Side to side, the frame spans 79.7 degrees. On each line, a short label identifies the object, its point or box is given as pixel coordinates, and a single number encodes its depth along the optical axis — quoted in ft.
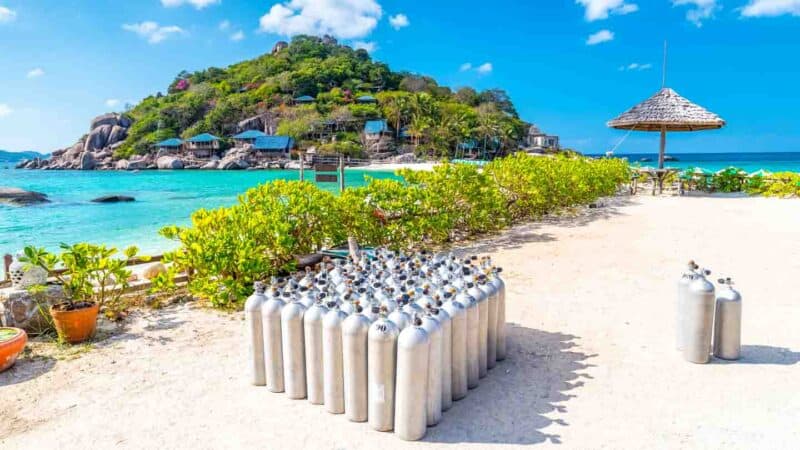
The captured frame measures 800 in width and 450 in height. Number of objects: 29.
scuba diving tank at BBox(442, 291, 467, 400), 9.87
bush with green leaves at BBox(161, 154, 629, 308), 17.21
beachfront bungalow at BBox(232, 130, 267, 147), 231.50
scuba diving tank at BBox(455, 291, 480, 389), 10.39
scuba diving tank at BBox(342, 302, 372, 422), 9.04
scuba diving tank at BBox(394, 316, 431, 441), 8.53
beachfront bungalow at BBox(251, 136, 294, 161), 215.10
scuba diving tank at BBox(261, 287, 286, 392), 10.40
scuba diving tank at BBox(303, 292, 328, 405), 9.71
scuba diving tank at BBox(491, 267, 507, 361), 11.94
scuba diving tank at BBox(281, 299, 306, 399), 10.05
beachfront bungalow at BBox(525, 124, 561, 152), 277.03
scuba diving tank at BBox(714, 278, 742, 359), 11.91
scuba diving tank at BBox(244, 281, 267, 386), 10.75
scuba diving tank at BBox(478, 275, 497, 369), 11.34
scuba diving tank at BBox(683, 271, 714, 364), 11.72
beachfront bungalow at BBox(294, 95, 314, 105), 263.72
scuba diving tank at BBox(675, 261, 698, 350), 12.21
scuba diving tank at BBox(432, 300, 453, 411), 9.41
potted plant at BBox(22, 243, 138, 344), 13.89
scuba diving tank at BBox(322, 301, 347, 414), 9.36
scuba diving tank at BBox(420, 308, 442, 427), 8.91
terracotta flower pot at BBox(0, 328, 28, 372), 12.00
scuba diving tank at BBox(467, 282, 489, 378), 10.89
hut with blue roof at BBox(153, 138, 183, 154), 232.94
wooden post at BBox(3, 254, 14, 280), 17.71
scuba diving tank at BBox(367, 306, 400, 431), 8.73
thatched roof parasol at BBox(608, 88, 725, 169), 54.19
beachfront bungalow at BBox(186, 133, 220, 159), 230.07
